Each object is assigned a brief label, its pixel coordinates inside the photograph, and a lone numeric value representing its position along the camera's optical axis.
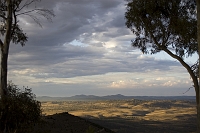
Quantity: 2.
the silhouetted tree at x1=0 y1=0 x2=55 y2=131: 14.86
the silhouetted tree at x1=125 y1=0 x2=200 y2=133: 18.78
